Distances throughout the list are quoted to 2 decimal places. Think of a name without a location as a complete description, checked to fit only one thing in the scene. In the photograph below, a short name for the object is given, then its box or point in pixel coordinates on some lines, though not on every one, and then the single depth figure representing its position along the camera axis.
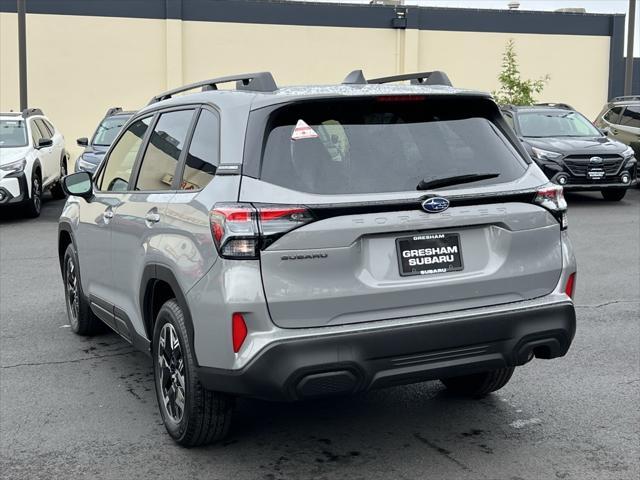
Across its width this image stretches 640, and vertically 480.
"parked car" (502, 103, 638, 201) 15.98
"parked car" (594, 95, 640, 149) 19.27
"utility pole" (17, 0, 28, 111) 22.23
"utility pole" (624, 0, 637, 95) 26.05
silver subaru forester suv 3.86
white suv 14.52
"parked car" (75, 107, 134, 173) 17.19
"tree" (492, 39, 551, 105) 25.42
